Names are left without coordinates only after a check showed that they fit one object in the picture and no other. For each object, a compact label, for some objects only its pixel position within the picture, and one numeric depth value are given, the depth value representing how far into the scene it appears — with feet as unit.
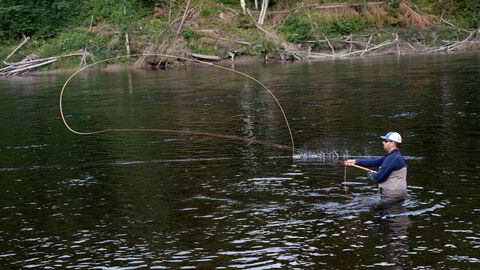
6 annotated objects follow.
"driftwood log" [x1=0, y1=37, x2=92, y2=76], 153.48
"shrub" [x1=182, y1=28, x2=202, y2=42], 157.58
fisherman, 37.73
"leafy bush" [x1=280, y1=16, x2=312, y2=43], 164.45
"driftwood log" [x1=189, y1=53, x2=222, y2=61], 152.83
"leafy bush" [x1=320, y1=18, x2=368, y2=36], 168.47
